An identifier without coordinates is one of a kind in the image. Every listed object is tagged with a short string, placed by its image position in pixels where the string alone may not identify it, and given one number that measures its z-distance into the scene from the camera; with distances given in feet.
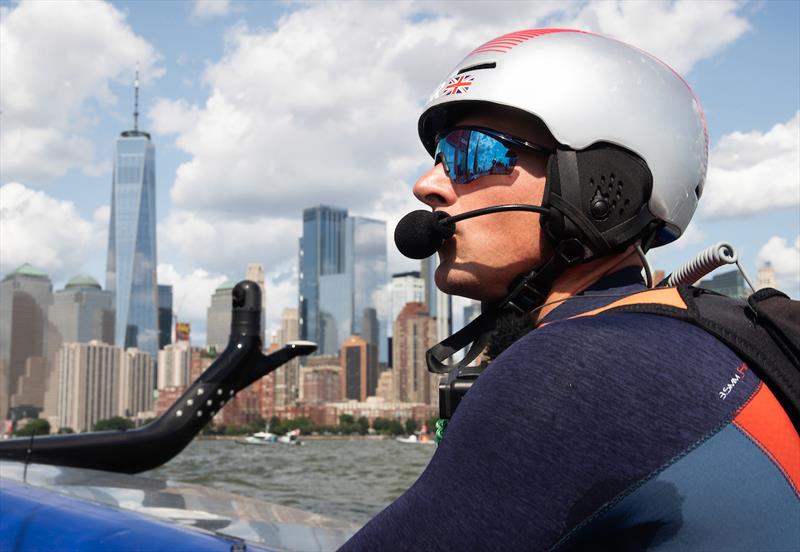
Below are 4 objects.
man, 3.06
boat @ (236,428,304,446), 283.18
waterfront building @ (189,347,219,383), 390.07
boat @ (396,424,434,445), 283.18
